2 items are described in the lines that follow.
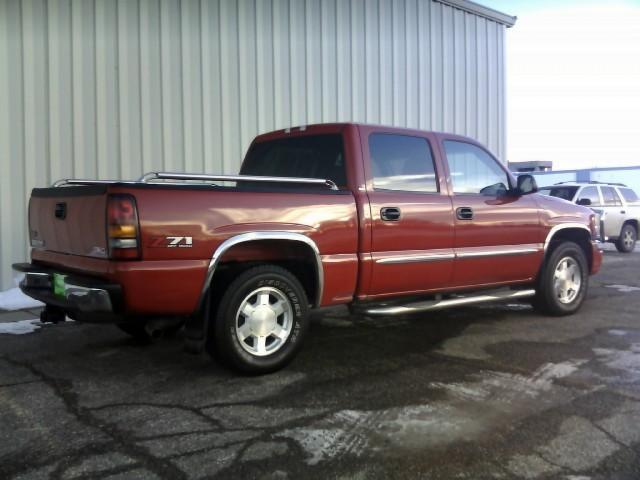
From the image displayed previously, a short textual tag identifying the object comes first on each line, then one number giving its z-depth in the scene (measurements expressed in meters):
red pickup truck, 3.88
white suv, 14.62
